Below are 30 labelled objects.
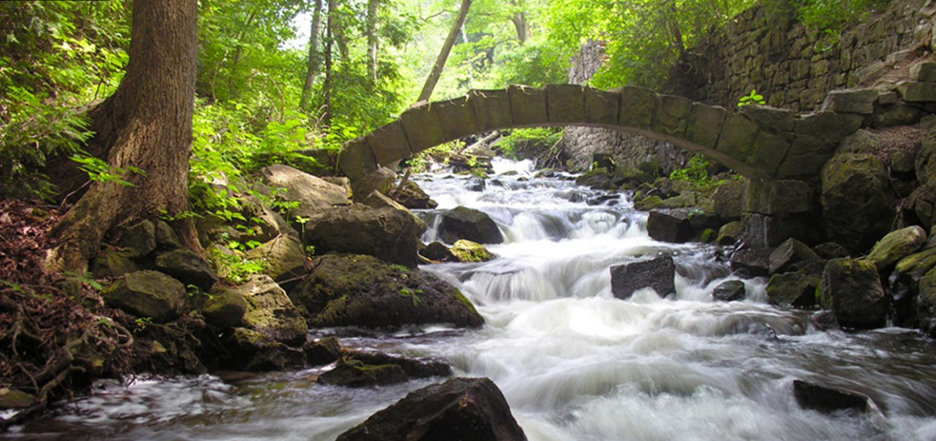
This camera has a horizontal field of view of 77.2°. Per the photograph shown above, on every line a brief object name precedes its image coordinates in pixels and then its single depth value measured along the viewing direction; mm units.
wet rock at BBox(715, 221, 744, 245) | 8805
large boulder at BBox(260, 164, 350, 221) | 7211
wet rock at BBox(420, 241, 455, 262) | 8602
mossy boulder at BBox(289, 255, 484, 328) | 5699
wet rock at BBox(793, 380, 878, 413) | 3791
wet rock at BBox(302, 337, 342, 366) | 4684
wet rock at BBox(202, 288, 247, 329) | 4402
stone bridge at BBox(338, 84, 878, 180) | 7785
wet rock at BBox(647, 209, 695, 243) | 9832
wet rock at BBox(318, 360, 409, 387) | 4238
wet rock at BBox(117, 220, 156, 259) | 4395
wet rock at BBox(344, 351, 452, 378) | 4469
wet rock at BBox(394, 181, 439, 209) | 12070
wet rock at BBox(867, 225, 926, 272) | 5750
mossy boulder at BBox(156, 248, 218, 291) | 4449
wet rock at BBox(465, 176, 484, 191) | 16000
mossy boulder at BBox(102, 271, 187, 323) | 3959
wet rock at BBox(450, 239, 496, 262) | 8742
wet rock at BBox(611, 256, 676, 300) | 7250
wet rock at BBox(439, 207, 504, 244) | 10289
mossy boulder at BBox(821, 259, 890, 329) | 5535
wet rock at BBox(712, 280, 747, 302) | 6969
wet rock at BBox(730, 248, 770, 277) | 7398
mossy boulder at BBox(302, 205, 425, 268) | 6816
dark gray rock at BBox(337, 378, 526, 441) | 2717
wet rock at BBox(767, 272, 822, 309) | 6375
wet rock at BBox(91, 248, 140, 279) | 4133
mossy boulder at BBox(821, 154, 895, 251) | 6762
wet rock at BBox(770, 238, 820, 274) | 7055
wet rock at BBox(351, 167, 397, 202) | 8586
